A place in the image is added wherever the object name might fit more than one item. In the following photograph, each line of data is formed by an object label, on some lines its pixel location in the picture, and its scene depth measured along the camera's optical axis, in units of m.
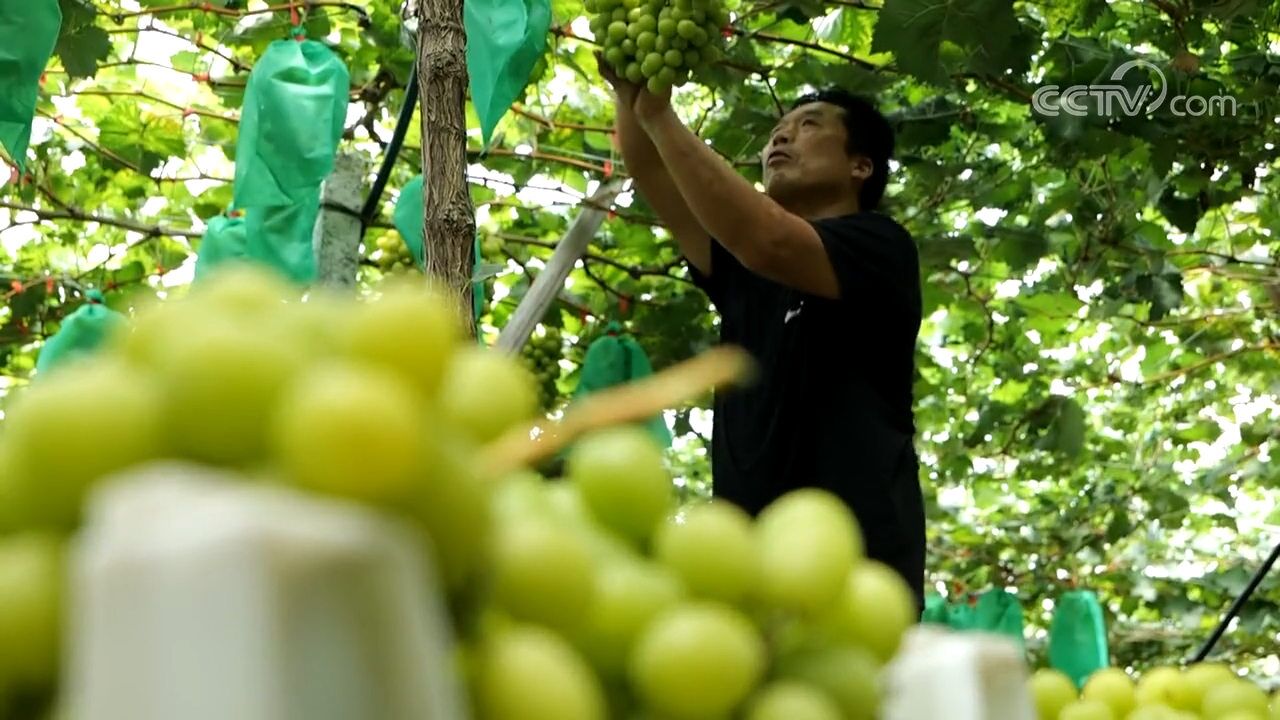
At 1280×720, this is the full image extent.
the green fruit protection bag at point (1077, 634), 3.89
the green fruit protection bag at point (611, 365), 3.32
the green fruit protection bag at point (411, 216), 2.73
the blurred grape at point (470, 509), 0.34
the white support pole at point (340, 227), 2.53
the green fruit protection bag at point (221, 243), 2.65
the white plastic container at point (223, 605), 0.26
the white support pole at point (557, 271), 2.04
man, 2.07
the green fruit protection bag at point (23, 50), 2.09
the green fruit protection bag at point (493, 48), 2.22
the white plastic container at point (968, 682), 0.43
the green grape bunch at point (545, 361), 3.61
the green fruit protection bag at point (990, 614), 4.32
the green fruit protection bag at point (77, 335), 2.59
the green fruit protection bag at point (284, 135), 2.43
